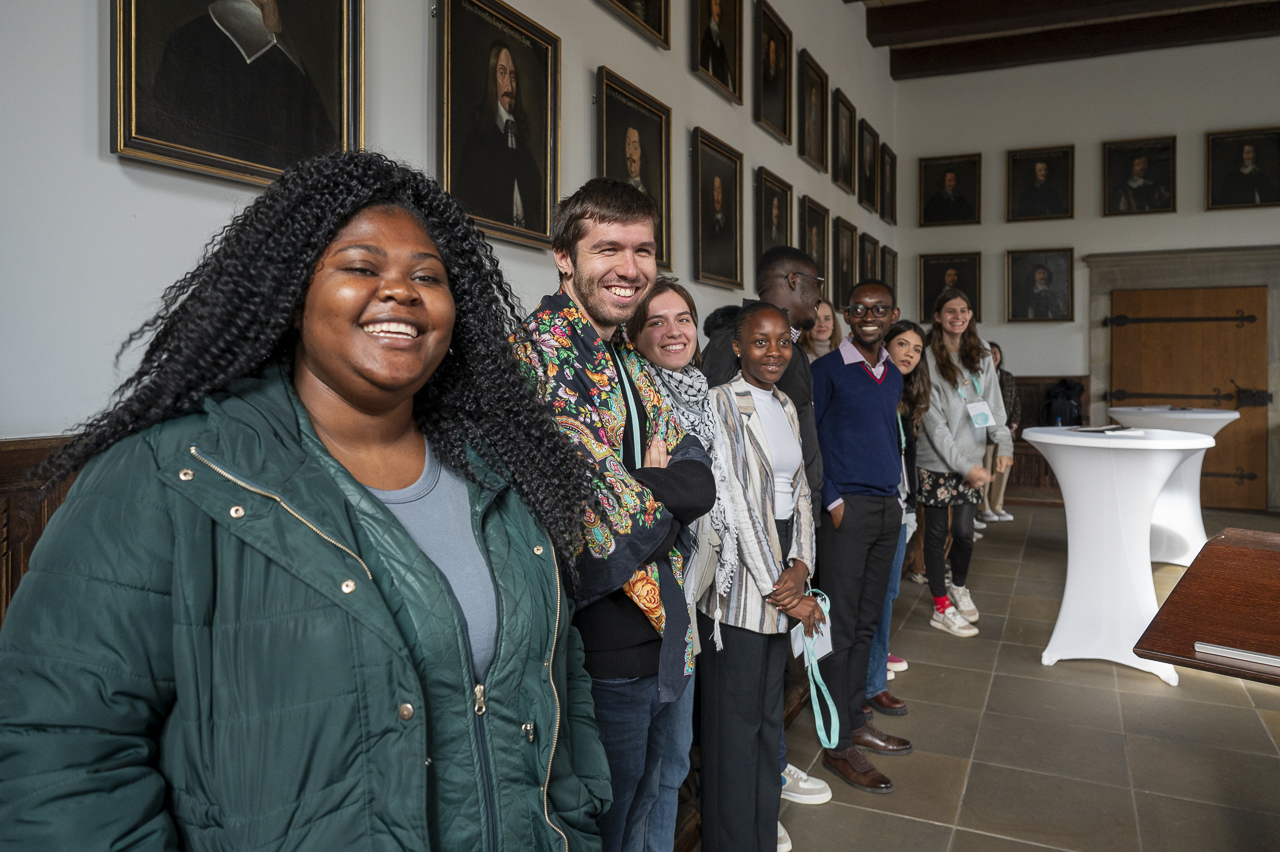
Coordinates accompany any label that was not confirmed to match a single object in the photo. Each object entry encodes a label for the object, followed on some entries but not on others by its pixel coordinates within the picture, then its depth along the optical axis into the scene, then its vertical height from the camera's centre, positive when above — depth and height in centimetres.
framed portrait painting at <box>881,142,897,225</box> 1071 +311
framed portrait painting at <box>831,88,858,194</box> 848 +295
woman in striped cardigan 266 -79
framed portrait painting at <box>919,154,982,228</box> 1122 +312
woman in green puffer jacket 96 -23
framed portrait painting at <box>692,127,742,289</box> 521 +139
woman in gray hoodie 533 -14
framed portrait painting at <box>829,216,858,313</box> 845 +163
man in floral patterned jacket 180 -9
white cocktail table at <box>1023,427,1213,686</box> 473 -76
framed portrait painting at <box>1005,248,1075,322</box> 1085 +170
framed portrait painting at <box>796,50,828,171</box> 738 +288
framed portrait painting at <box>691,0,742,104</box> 525 +254
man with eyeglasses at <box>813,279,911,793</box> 353 -39
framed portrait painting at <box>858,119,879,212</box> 963 +304
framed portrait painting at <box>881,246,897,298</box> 1058 +198
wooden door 1030 +60
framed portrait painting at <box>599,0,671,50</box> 430 +224
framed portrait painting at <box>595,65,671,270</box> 412 +151
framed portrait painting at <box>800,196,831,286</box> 734 +173
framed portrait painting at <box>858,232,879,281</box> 957 +191
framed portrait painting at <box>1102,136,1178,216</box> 1038 +305
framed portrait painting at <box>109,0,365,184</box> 193 +91
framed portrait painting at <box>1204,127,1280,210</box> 996 +301
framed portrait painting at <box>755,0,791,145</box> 627 +277
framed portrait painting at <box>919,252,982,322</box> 1124 +191
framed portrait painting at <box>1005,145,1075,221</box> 1081 +308
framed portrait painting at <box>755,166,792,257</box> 628 +166
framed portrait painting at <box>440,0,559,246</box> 305 +122
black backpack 1030 +8
